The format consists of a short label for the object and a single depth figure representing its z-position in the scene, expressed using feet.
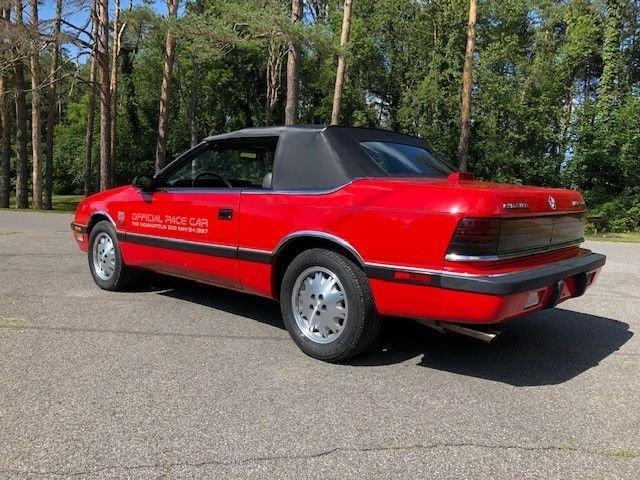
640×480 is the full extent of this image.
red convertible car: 11.26
